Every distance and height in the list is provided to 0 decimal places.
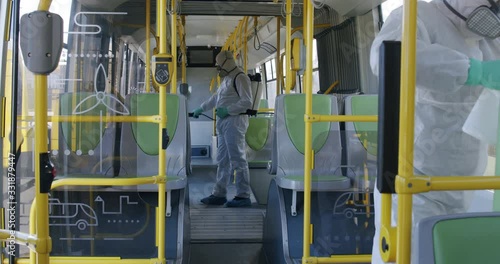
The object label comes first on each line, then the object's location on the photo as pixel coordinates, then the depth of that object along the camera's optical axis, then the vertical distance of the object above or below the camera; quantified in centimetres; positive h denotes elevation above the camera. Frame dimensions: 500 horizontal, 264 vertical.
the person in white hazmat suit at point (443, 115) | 181 +3
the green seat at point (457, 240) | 121 -30
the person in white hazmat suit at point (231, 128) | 511 -7
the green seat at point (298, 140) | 416 -16
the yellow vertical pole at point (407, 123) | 123 +0
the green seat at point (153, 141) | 377 -16
